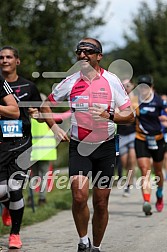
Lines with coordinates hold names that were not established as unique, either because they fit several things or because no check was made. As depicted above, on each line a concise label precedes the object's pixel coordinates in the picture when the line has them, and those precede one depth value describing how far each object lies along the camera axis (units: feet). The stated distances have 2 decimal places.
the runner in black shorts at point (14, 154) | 34.34
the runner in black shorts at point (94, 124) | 29.63
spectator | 53.14
